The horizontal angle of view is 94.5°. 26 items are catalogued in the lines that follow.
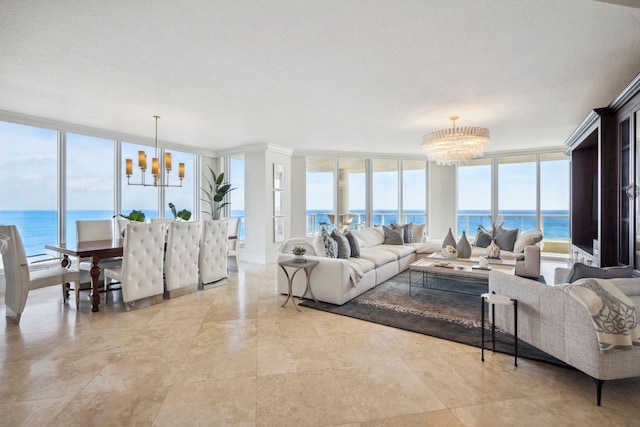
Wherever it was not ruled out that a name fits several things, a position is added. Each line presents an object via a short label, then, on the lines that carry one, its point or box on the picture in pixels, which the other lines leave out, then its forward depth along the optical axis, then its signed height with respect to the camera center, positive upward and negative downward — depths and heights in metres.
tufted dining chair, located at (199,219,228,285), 4.60 -0.62
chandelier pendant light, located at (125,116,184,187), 4.18 +0.71
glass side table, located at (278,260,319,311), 3.73 -0.74
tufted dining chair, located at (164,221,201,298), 4.13 -0.66
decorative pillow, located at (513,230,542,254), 5.18 -0.49
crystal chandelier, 4.11 +1.00
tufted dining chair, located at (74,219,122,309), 4.14 -0.35
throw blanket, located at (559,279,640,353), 1.81 -0.64
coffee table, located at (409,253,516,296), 3.99 -0.79
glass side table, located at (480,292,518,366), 2.36 -0.72
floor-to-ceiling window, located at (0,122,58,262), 4.58 +0.71
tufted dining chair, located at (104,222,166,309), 3.62 -0.67
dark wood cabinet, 3.06 +0.42
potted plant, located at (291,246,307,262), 3.84 -0.54
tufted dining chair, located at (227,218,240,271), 6.00 -0.40
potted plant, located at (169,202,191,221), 4.89 -0.04
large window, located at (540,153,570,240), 7.11 +0.73
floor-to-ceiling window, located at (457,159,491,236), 7.77 +0.50
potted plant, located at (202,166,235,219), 6.90 +0.45
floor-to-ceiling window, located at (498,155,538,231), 7.50 +0.64
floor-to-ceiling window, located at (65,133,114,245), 5.25 +0.69
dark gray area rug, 2.82 -1.19
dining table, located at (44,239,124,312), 3.48 -0.48
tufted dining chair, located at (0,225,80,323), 3.17 -0.67
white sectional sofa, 3.84 -0.81
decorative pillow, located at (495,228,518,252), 5.61 -0.52
